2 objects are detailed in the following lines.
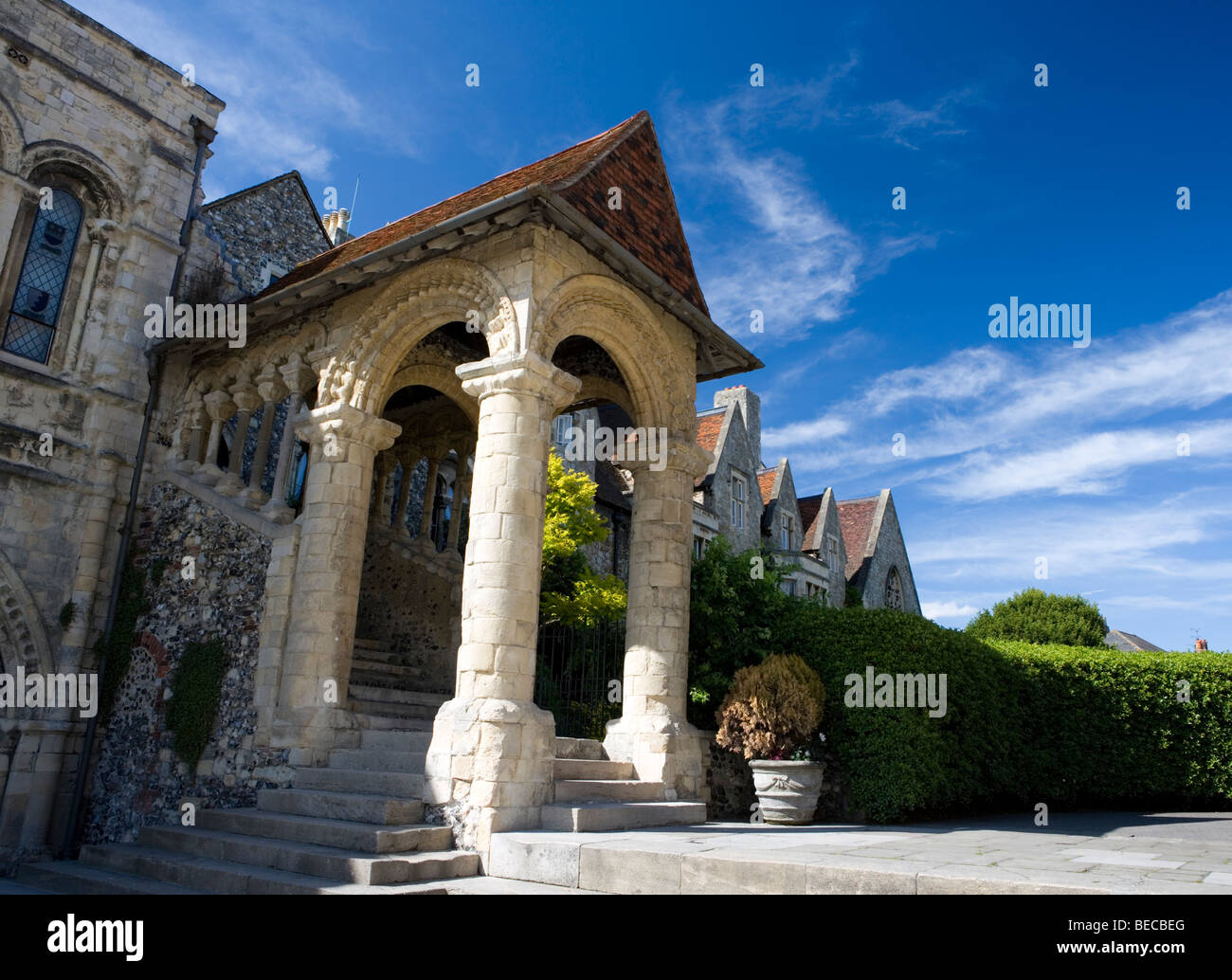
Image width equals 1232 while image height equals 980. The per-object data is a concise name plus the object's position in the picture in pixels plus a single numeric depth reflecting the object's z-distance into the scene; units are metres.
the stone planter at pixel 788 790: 8.66
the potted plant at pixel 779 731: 8.67
